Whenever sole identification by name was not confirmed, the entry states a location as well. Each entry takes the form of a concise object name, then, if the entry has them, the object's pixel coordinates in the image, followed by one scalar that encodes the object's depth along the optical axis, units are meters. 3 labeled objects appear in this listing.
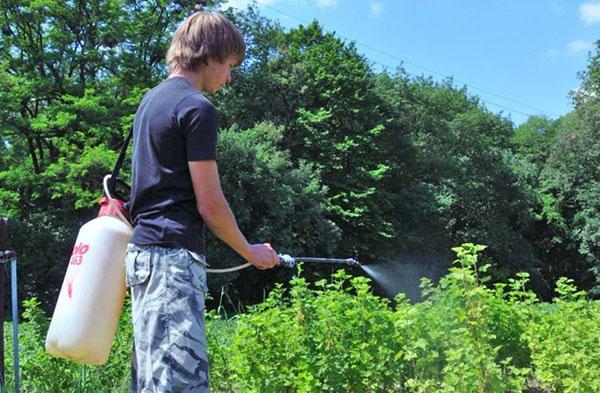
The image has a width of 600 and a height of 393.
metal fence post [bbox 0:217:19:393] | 3.54
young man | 1.92
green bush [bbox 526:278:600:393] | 3.70
